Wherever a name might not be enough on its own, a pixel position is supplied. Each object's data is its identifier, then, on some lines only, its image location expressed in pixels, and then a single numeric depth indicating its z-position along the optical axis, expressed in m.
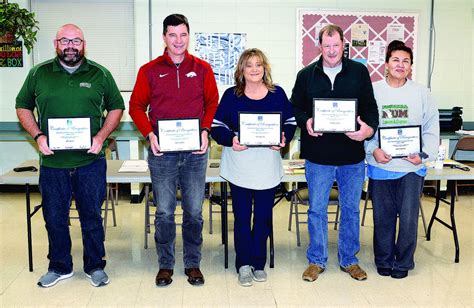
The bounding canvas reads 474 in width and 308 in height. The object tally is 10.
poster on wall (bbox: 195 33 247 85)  6.67
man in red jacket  3.53
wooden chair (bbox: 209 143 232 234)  4.55
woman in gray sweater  3.75
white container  4.45
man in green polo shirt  3.53
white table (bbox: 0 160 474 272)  4.03
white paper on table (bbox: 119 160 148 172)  4.28
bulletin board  6.75
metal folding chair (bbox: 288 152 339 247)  4.56
